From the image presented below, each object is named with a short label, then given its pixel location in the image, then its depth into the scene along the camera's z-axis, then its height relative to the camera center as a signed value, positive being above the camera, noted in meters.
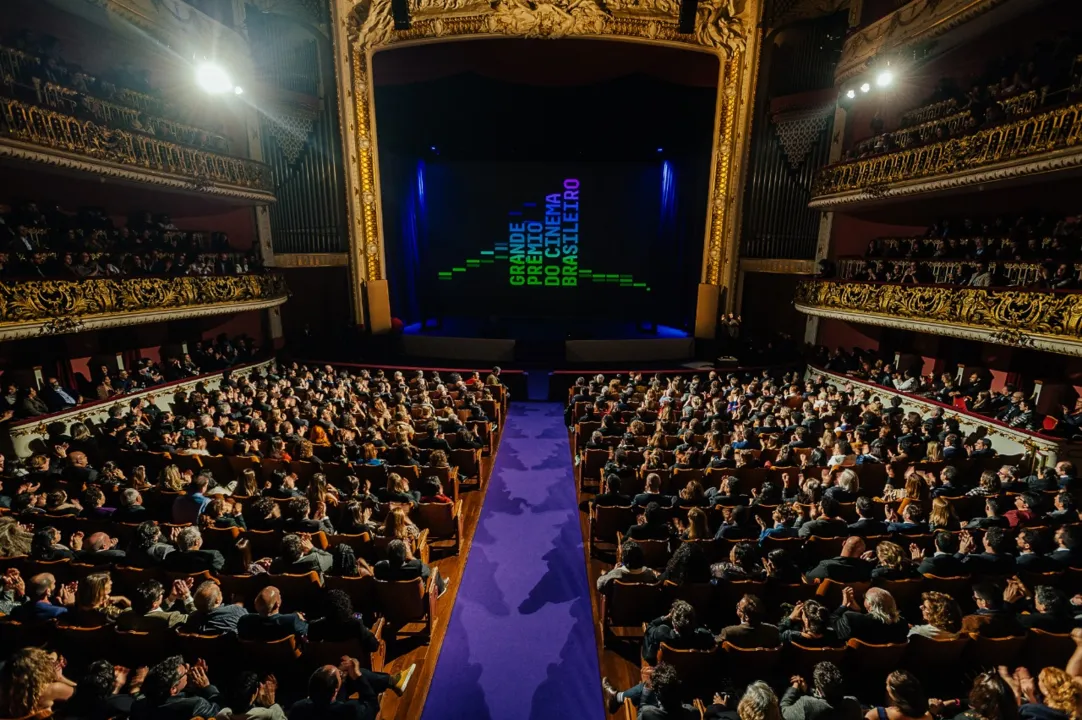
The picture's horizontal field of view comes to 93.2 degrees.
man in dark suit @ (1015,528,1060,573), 4.21 -2.47
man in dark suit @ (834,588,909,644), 3.38 -2.43
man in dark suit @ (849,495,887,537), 4.78 -2.48
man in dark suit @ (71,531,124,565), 4.29 -2.55
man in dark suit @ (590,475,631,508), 5.65 -2.71
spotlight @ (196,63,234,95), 12.54 +4.10
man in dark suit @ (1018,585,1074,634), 3.46 -2.42
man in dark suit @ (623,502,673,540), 4.89 -2.63
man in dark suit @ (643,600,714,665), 3.38 -2.51
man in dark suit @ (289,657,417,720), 2.83 -2.53
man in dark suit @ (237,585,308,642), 3.39 -2.46
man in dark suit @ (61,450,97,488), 5.87 -2.61
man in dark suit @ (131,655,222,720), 2.78 -2.46
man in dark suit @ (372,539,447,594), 4.21 -2.59
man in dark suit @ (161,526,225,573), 4.12 -2.48
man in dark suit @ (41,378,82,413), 8.67 -2.58
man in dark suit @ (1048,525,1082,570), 4.24 -2.43
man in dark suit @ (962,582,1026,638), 3.44 -2.44
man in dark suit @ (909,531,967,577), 4.19 -2.52
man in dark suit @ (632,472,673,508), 5.43 -2.57
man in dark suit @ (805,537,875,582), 4.07 -2.50
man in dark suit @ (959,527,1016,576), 4.20 -2.48
